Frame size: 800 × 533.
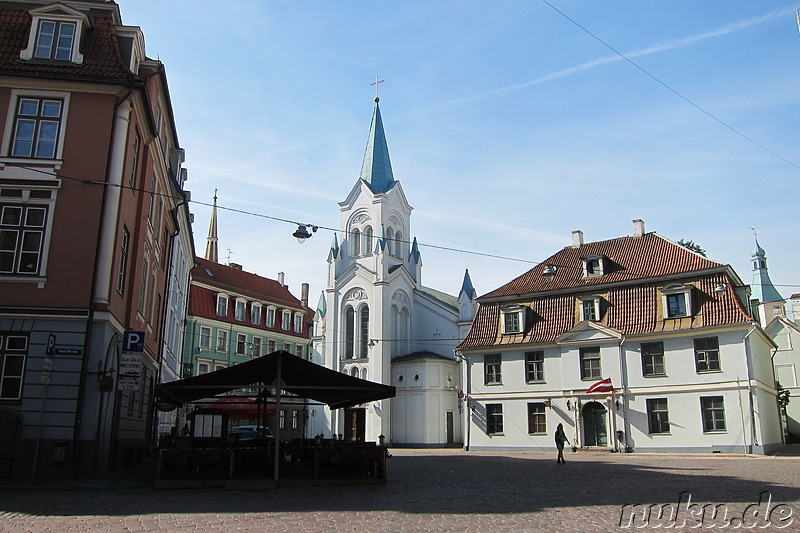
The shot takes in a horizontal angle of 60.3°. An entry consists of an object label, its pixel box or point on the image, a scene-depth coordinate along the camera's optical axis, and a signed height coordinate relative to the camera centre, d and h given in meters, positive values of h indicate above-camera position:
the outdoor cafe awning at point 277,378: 16.84 +1.33
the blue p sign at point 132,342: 17.59 +2.24
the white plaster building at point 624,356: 33.03 +4.11
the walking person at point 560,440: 25.23 -0.15
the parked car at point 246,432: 34.03 +0.05
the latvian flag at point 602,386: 35.62 +2.53
